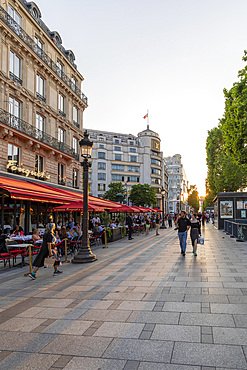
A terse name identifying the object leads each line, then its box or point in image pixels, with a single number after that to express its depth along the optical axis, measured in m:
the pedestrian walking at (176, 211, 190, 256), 11.79
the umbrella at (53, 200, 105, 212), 15.14
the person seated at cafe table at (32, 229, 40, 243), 11.21
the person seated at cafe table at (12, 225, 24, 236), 13.44
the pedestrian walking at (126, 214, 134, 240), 19.44
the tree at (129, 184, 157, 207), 61.06
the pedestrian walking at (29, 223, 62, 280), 8.05
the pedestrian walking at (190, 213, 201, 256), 11.88
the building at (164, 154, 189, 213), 124.81
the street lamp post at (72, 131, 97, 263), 10.81
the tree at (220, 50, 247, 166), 17.70
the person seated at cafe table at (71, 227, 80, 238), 14.14
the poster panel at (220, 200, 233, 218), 27.09
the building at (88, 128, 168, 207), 75.69
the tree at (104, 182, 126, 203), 61.60
